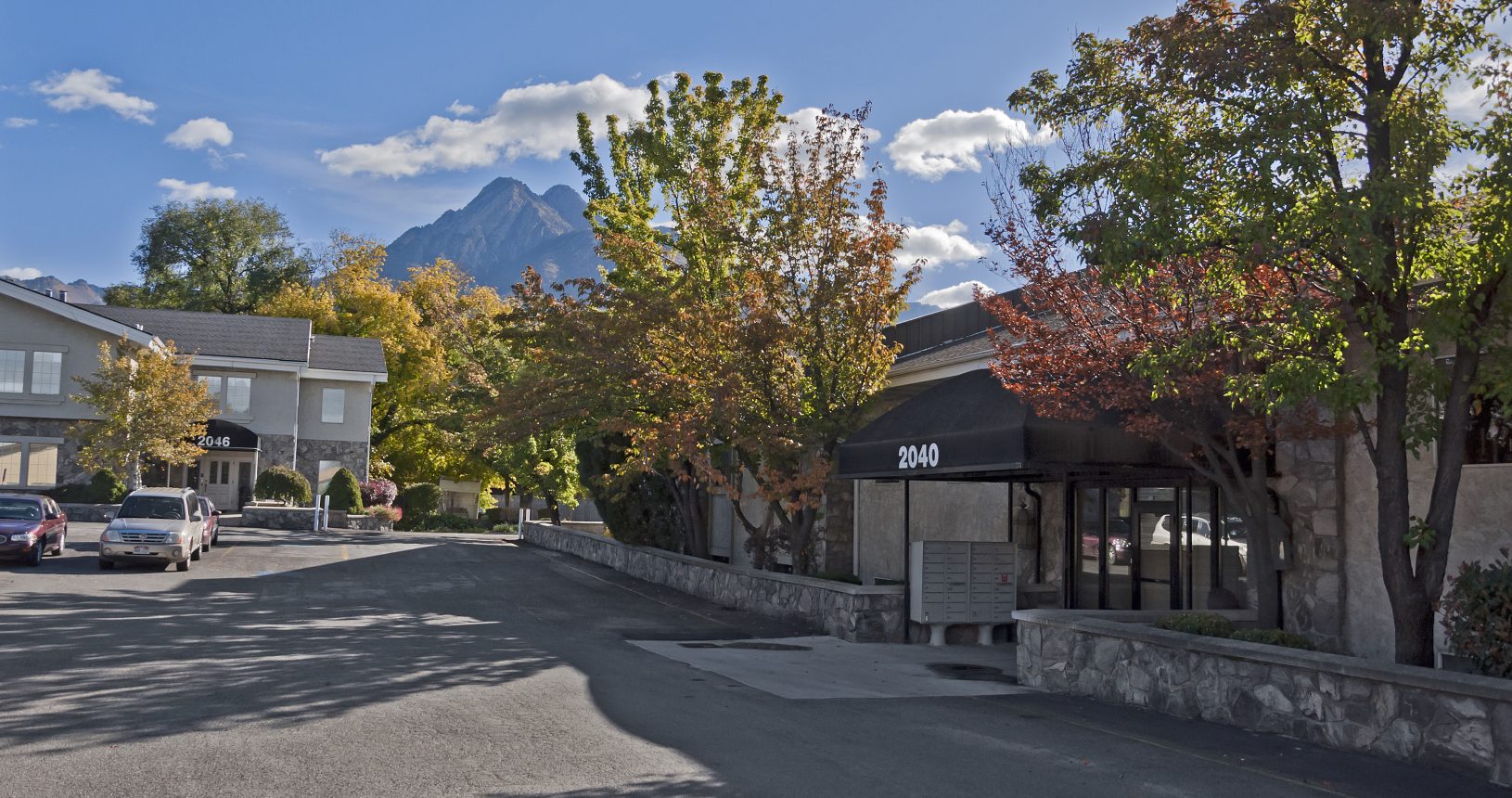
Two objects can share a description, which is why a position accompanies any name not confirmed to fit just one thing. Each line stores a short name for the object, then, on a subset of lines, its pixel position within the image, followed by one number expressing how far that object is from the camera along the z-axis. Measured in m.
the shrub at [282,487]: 41.88
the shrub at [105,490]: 37.31
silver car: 21.97
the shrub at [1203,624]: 10.77
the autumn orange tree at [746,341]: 17.86
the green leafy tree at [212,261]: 69.19
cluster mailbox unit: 15.65
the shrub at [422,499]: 49.47
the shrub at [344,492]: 44.00
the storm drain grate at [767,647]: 15.09
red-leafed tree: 9.95
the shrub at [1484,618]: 8.24
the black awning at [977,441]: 12.64
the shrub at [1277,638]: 10.34
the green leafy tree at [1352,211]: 8.66
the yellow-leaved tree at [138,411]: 36.19
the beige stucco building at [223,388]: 40.31
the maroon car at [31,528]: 21.88
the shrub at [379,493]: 48.75
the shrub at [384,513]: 43.84
